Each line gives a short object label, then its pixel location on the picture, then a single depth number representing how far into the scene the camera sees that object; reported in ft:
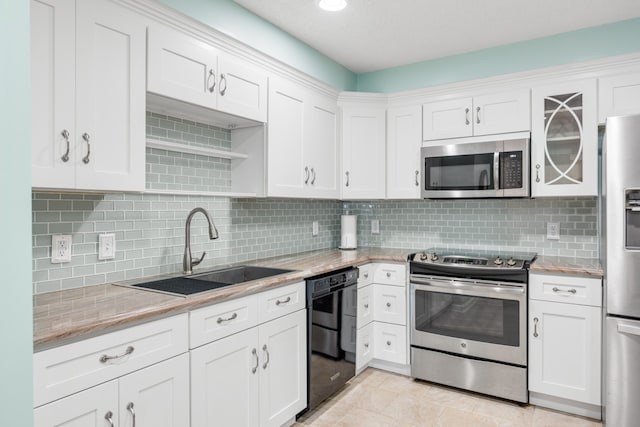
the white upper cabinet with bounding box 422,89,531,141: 9.69
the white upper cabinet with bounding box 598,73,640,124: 8.54
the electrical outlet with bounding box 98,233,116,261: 6.52
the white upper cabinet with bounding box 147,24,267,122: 6.36
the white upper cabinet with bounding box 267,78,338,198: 8.84
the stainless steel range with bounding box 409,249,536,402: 8.84
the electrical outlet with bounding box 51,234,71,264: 5.93
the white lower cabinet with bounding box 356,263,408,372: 10.18
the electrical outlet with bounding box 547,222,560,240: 10.12
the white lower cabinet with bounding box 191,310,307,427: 5.82
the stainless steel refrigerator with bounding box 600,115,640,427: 7.25
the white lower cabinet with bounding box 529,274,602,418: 8.15
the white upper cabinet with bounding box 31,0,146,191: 4.95
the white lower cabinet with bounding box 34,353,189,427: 4.19
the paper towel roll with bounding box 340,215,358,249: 12.08
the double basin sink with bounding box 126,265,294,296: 6.38
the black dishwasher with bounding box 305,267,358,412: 8.10
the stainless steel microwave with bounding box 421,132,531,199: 9.50
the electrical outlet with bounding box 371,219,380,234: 12.76
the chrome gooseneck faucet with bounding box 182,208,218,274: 7.49
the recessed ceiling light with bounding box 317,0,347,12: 8.05
